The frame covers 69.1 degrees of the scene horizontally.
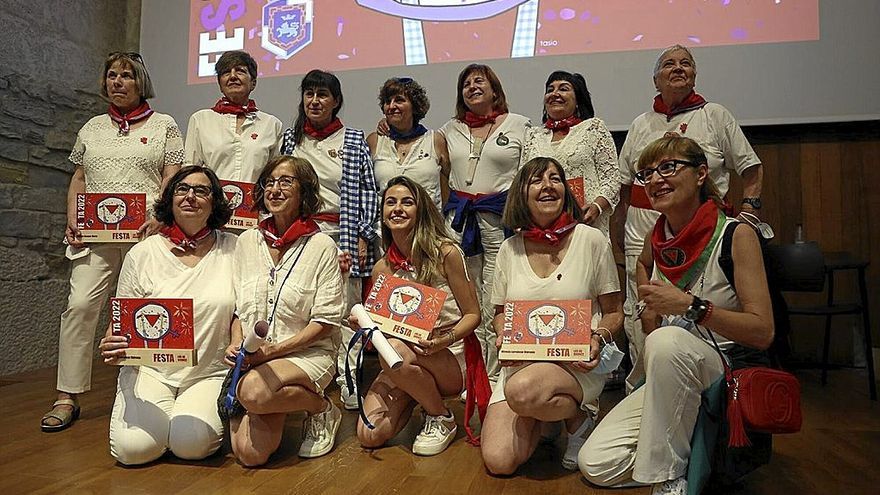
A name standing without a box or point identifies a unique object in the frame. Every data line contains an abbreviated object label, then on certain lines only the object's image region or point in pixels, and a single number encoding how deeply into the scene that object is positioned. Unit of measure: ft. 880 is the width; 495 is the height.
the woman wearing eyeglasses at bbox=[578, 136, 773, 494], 5.93
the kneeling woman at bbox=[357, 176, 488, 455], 7.89
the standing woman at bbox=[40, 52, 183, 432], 9.28
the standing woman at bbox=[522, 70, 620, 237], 9.51
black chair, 10.65
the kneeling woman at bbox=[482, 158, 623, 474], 7.02
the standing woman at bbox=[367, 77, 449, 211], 10.00
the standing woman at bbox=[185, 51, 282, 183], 9.89
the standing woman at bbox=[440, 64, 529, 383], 9.84
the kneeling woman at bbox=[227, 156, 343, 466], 7.41
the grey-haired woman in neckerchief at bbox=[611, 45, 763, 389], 9.43
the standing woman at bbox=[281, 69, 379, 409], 9.73
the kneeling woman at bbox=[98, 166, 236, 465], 7.46
